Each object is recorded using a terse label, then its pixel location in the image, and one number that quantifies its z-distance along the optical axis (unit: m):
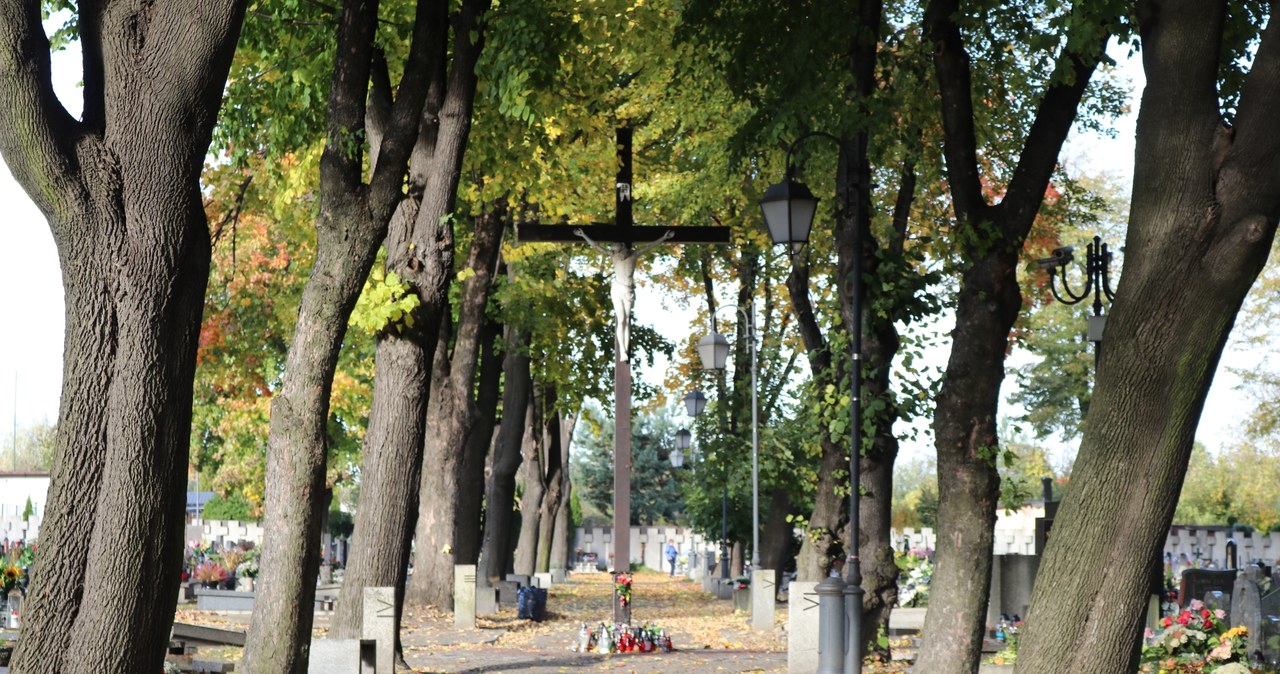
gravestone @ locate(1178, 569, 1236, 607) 22.14
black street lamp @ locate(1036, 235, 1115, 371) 20.12
